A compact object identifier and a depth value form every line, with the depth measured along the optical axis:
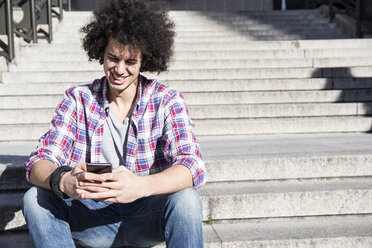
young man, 1.96
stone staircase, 2.86
